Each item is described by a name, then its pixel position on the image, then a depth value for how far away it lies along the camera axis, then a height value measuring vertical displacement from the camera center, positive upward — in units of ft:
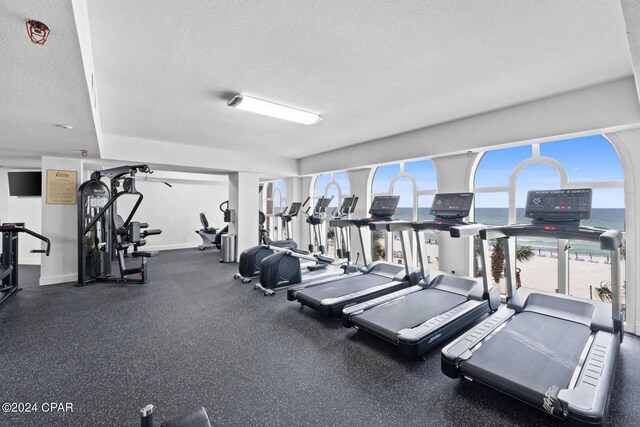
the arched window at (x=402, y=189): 16.89 +1.74
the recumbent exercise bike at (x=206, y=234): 28.55 -1.97
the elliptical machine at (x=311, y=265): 14.47 -3.01
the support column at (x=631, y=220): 9.75 -0.20
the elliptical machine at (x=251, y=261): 16.71 -2.79
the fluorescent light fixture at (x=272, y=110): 10.92 +4.59
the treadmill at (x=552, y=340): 5.68 -3.52
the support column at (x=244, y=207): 22.72 +0.71
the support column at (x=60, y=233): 15.78 -1.00
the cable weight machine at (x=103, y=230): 15.64 -0.88
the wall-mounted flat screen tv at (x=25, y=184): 17.76 +2.08
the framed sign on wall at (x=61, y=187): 15.89 +1.70
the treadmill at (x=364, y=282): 11.39 -3.38
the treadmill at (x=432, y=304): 8.51 -3.50
